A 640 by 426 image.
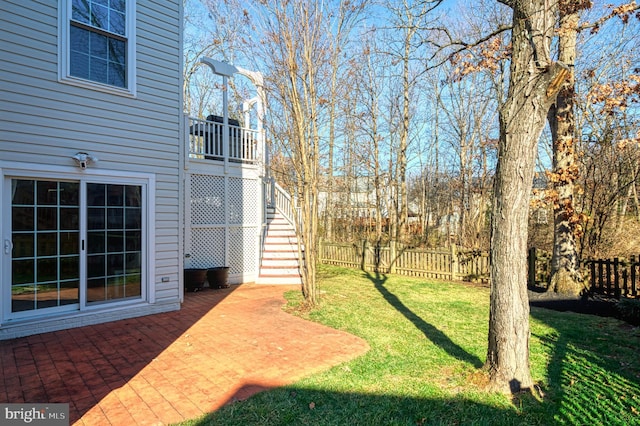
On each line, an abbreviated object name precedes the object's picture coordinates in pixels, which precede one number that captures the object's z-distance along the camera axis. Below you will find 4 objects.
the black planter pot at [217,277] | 8.20
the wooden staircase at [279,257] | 9.05
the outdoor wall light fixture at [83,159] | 5.02
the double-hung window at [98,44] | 4.98
